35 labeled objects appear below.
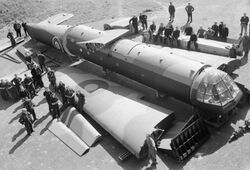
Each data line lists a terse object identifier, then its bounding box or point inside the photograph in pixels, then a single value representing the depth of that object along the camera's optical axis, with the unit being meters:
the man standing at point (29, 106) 18.23
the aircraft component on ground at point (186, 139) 14.86
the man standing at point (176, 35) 25.27
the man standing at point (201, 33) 25.72
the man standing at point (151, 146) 14.16
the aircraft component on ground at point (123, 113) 15.23
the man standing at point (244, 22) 25.44
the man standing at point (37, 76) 22.17
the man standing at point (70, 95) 18.84
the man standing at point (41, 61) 24.39
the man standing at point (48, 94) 18.53
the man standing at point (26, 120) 17.39
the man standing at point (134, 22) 29.00
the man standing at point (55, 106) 18.61
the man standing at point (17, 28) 31.22
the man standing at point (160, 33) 26.97
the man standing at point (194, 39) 23.59
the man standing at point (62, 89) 19.39
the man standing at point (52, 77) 21.40
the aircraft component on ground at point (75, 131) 16.61
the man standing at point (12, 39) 30.30
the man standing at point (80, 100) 18.38
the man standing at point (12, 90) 21.89
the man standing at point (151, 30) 28.08
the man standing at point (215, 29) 25.34
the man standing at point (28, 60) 25.03
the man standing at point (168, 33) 26.11
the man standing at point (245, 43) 22.16
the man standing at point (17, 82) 21.38
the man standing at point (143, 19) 30.17
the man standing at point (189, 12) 30.06
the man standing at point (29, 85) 21.37
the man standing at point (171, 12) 31.82
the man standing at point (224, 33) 24.52
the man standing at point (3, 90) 21.88
